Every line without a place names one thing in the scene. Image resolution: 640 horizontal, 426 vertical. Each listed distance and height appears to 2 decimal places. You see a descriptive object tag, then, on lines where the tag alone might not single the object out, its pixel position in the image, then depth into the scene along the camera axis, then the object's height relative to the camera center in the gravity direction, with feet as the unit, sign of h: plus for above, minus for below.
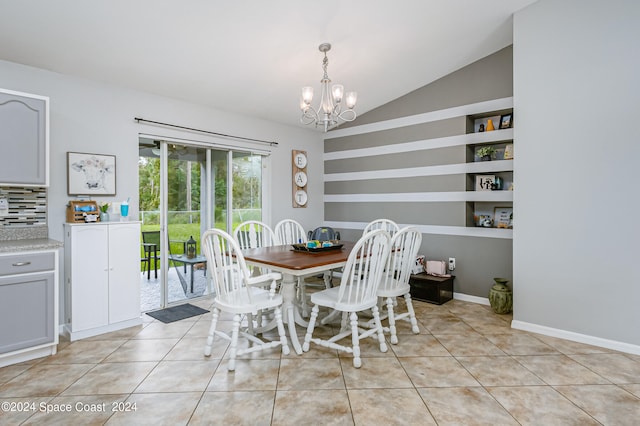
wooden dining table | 8.23 -1.29
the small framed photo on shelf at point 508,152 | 12.75 +2.29
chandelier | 9.32 +3.24
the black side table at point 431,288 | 13.34 -3.07
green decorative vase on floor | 11.84 -3.01
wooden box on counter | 10.07 +0.00
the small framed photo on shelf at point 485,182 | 13.25 +1.20
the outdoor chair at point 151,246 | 12.87 -1.34
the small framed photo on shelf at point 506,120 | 12.90 +3.53
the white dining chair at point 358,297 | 8.08 -2.21
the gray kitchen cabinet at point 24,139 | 8.62 +1.90
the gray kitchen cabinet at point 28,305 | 8.04 -2.33
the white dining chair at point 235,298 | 7.88 -2.17
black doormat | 11.68 -3.67
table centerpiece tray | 10.25 -1.13
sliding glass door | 12.73 +0.16
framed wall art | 10.45 +1.20
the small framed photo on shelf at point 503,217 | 12.98 -0.19
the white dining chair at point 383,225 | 13.41 -0.62
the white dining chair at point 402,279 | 9.51 -2.03
